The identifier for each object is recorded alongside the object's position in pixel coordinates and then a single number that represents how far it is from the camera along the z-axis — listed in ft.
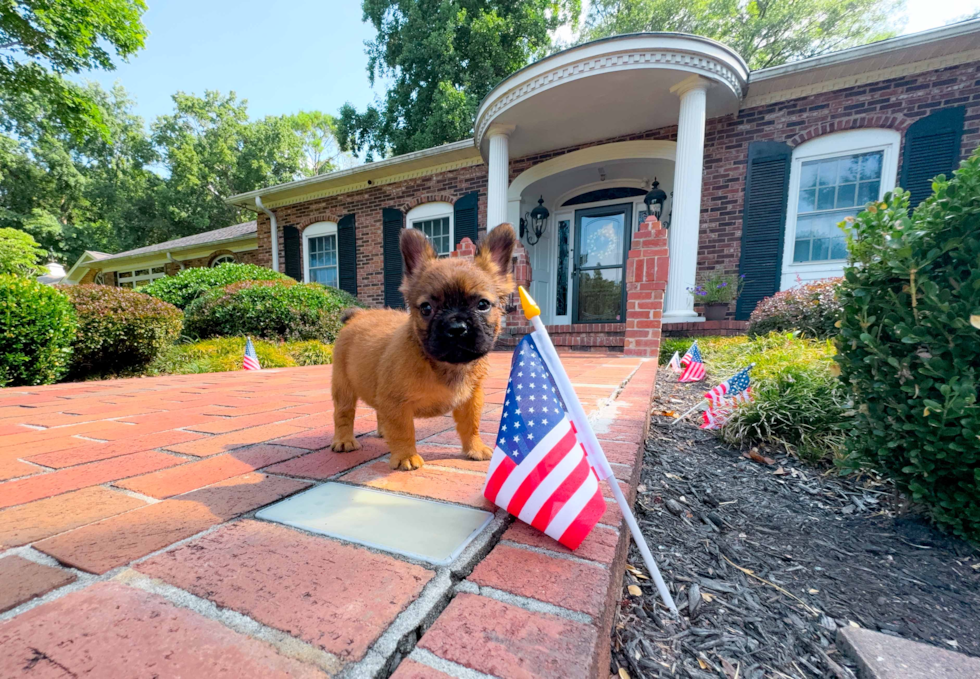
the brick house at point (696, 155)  22.62
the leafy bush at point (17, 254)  37.37
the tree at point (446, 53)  50.96
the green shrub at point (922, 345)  4.85
